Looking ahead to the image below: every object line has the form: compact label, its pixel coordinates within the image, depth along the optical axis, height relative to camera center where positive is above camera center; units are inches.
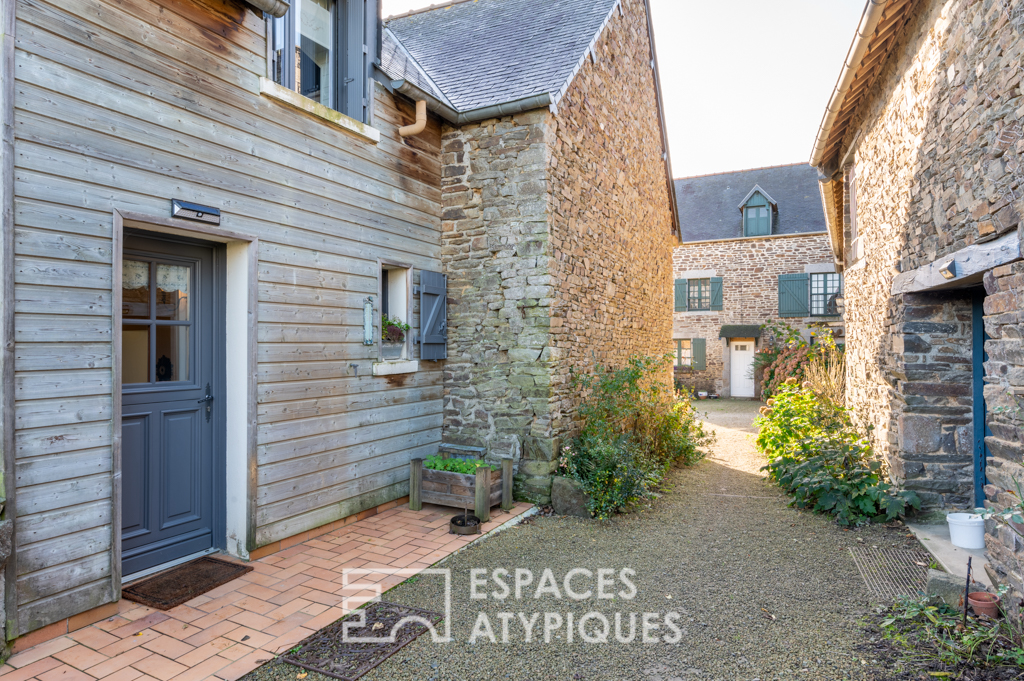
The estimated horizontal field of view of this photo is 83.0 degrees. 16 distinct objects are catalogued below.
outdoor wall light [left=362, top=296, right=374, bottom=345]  206.1 +7.1
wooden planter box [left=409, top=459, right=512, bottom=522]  208.1 -54.4
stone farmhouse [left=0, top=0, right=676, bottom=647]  121.9 +23.7
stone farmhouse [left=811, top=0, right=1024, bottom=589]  134.1 +30.9
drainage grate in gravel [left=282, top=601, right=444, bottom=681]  113.4 -63.4
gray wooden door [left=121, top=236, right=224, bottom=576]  147.8 -17.0
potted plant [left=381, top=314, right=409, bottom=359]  220.5 +1.9
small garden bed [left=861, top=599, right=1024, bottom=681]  110.1 -62.2
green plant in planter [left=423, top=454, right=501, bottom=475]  218.1 -47.0
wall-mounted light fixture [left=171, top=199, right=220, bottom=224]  144.9 +33.4
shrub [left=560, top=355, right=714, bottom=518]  224.2 -45.4
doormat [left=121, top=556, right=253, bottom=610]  137.7 -61.2
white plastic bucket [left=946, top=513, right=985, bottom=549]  172.9 -56.6
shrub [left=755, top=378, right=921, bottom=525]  208.7 -51.2
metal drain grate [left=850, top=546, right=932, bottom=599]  151.3 -64.8
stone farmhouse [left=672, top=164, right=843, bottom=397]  682.2 +82.8
